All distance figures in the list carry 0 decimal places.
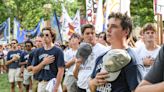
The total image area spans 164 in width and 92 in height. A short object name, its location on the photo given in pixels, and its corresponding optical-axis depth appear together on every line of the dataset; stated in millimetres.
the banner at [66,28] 17045
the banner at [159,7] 8312
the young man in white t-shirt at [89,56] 6520
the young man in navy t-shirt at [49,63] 7188
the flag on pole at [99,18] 11836
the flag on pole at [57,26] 17406
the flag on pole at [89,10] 14234
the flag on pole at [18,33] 24678
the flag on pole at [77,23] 16659
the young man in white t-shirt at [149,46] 5988
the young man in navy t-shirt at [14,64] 13312
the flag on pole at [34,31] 24170
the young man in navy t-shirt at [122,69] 3520
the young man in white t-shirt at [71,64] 8516
